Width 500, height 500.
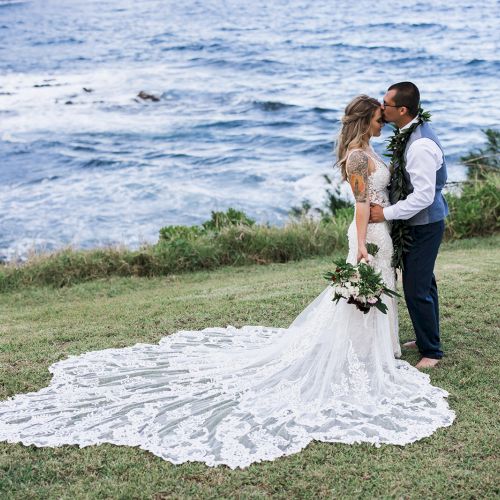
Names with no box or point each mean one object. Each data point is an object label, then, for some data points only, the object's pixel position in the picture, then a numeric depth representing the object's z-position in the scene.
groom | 5.29
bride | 4.70
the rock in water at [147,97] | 34.72
